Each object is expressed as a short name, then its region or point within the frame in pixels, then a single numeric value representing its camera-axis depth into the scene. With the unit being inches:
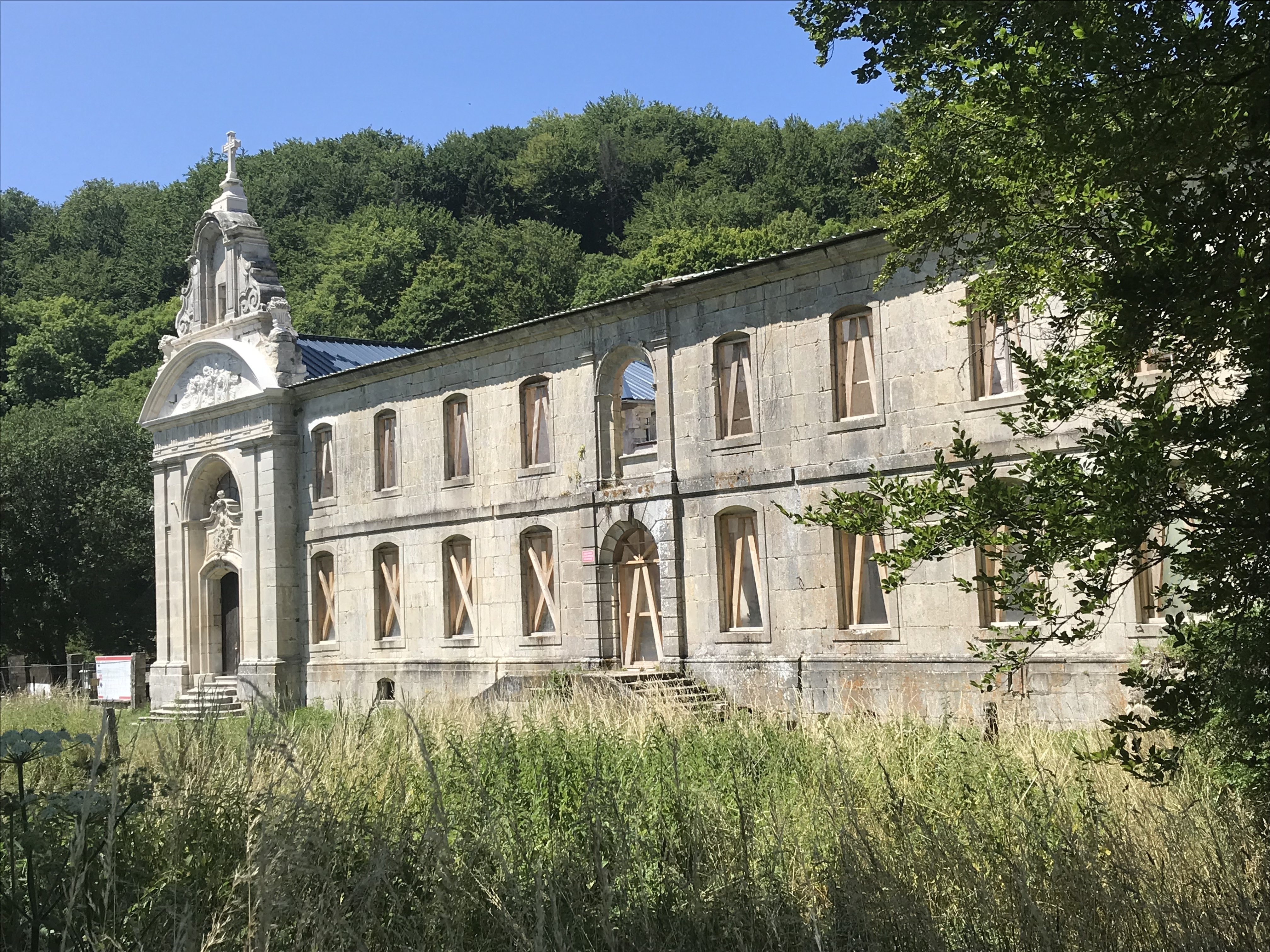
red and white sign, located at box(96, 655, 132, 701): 1242.6
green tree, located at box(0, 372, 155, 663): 1713.8
